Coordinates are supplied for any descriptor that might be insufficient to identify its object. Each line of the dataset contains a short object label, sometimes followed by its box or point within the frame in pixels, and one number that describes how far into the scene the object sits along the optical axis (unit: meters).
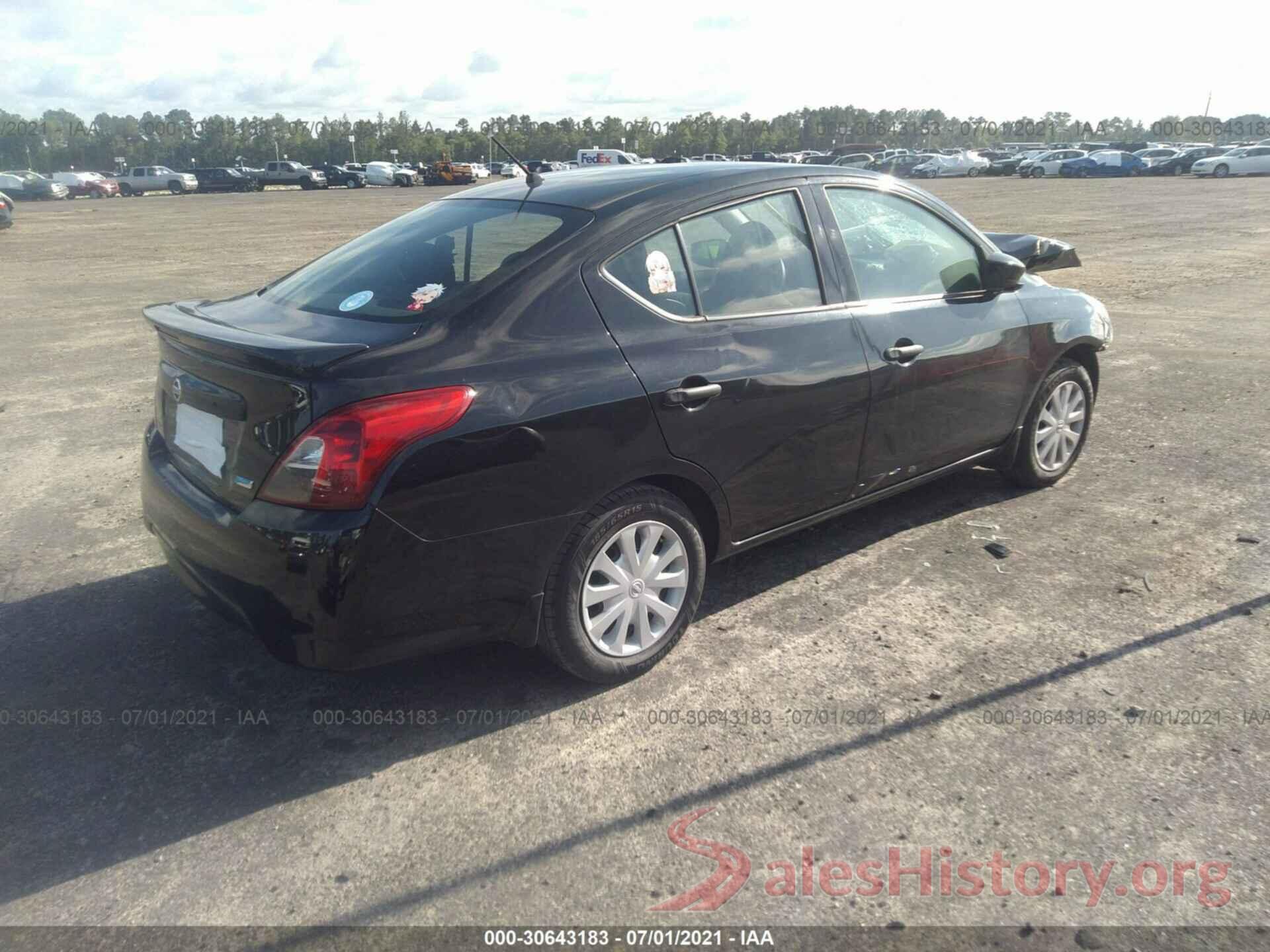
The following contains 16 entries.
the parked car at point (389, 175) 61.22
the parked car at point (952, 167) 52.12
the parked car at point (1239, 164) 45.19
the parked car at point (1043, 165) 50.94
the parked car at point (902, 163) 50.88
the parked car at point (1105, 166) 49.75
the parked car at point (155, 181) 60.97
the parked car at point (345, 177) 62.27
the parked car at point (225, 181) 61.47
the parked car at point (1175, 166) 50.12
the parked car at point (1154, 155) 51.06
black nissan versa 2.90
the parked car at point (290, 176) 63.34
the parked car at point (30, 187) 55.72
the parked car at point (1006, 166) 54.47
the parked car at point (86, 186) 59.38
